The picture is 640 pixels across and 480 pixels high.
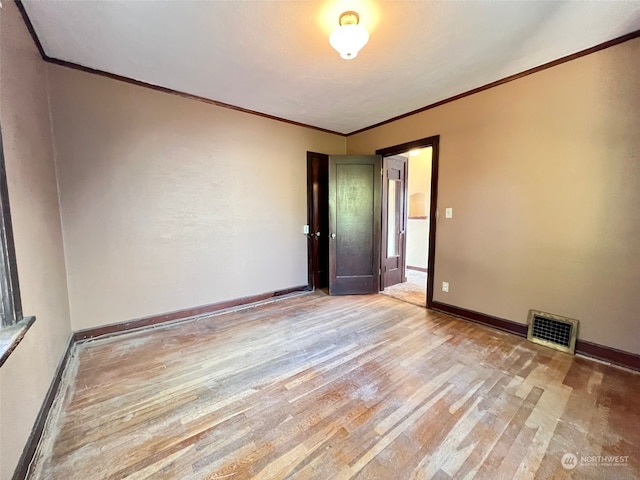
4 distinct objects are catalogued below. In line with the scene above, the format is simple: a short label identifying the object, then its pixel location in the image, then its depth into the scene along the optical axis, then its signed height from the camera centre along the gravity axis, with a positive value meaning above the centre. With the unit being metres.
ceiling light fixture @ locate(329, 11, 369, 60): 1.74 +1.25
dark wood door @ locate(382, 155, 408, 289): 4.14 -0.08
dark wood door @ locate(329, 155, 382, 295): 3.88 -0.11
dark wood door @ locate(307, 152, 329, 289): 4.18 -0.02
